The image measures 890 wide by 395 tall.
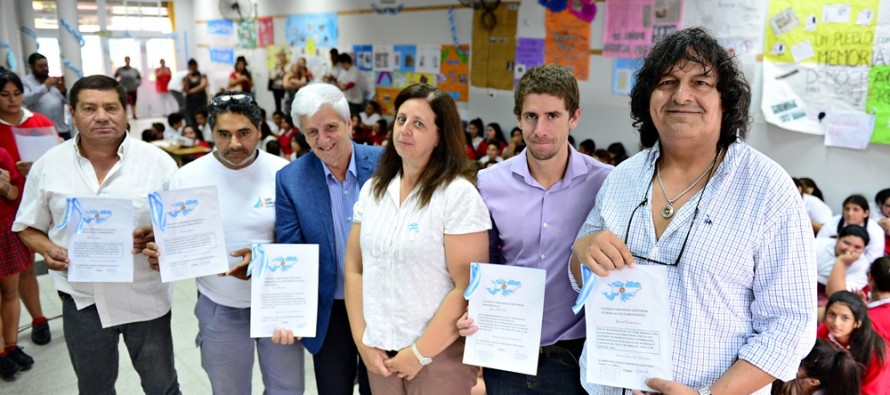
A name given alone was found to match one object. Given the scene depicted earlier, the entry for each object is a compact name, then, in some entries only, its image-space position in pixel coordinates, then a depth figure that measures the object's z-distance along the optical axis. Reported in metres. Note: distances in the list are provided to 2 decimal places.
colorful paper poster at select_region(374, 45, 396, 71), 9.39
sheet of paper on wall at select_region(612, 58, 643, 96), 6.24
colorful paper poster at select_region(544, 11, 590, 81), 6.67
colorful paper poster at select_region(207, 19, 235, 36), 13.90
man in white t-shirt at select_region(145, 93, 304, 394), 2.12
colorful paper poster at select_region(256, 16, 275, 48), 12.43
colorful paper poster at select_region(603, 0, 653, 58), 6.01
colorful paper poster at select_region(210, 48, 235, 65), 14.05
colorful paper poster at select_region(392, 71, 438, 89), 8.72
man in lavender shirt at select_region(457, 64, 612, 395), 1.74
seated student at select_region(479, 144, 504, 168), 6.81
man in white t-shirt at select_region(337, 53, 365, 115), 9.86
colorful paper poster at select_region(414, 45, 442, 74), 8.56
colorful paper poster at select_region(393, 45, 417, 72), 8.98
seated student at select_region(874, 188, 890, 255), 4.48
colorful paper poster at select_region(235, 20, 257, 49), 12.98
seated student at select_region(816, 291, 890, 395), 2.72
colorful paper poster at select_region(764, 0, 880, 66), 4.59
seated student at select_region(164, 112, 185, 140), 9.02
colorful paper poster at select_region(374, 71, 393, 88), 9.45
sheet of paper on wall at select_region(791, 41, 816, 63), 4.91
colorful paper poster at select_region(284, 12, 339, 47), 10.66
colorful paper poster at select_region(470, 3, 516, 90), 7.46
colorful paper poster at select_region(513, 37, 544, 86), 7.15
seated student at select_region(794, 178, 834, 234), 4.79
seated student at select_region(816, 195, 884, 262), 4.13
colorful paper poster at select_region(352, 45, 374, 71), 9.86
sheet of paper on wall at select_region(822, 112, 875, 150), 4.73
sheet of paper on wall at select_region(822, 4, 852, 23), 4.63
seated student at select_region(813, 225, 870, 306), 3.92
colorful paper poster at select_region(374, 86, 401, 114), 9.40
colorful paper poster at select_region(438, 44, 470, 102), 8.19
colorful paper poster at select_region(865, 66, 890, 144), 4.54
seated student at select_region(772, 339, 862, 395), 2.60
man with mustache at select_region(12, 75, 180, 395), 2.21
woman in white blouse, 1.70
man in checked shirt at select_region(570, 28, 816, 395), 1.21
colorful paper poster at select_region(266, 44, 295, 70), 11.99
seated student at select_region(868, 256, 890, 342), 3.13
